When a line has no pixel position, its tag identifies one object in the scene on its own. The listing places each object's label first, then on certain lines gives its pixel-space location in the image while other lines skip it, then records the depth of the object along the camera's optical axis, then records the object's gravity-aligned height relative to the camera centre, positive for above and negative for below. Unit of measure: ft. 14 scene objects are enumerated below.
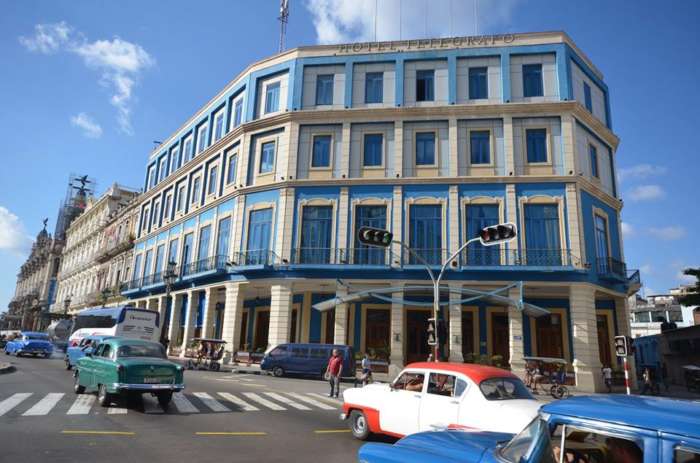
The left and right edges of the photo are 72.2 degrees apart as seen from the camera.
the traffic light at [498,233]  48.16 +11.53
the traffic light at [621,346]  46.34 +0.79
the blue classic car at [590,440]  9.80 -1.88
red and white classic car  24.30 -2.86
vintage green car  36.63 -2.69
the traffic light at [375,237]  52.42 +11.62
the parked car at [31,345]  108.78 -2.94
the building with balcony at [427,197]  87.81 +28.82
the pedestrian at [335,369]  53.88 -2.78
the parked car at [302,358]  81.15 -2.75
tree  101.45 +12.79
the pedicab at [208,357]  87.86 -3.35
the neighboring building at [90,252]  180.55 +34.69
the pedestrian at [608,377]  79.82 -3.75
